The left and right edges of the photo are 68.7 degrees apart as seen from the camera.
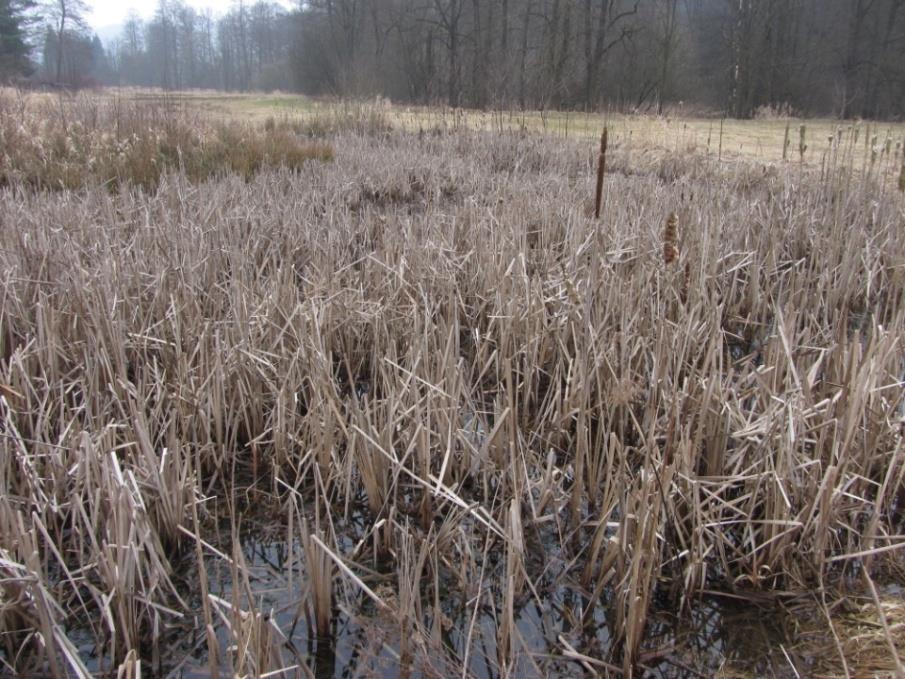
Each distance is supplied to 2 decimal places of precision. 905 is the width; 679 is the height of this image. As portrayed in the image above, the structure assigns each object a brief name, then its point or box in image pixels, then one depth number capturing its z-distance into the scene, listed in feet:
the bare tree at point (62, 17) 126.12
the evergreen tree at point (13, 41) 98.46
